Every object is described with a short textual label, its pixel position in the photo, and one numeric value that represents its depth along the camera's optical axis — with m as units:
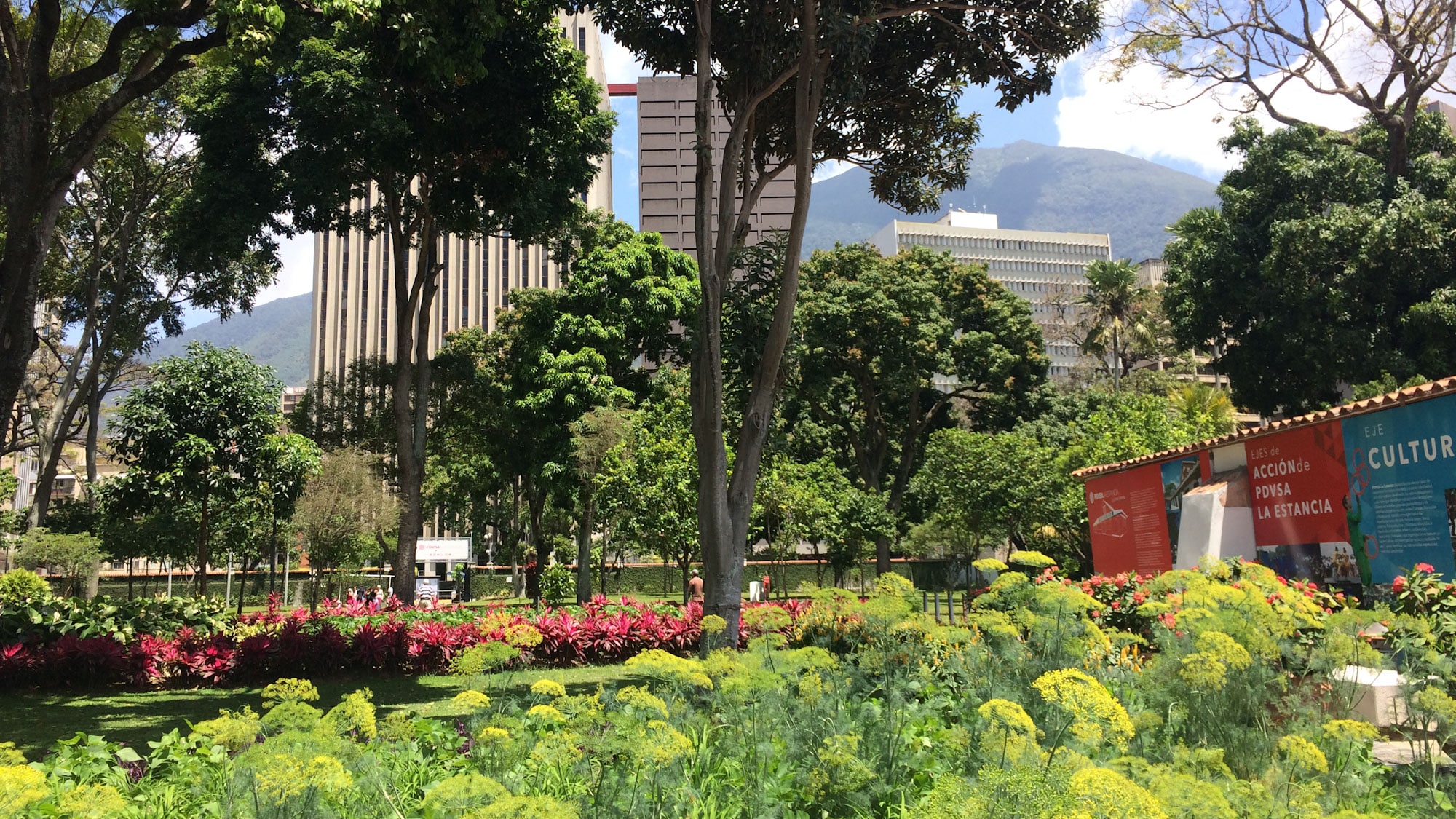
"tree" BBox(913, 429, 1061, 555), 28.19
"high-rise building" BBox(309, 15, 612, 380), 83.44
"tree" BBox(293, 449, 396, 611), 27.27
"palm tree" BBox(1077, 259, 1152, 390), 41.78
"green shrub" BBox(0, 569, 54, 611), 13.22
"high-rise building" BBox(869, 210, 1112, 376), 120.88
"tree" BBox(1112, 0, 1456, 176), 20.86
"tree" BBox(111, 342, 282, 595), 15.29
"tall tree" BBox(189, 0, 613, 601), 15.12
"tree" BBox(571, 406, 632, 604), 22.70
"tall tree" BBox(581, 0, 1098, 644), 9.14
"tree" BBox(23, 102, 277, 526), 23.81
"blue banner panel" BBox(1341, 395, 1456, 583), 9.57
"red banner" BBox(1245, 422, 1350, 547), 11.11
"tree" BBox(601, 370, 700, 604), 21.41
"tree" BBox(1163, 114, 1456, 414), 23.09
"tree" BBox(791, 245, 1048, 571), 31.34
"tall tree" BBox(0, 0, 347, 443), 8.66
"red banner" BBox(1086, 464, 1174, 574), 14.74
